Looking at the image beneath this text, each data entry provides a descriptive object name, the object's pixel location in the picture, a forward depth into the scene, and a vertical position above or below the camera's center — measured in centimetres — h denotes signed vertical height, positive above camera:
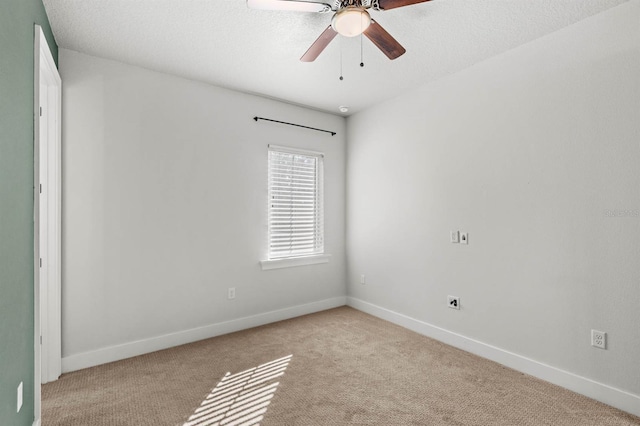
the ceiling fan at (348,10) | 177 +115
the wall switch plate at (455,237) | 317 -23
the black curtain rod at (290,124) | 375 +115
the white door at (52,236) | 250 -16
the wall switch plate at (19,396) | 160 -91
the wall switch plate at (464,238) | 309 -23
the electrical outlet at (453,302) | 316 -88
